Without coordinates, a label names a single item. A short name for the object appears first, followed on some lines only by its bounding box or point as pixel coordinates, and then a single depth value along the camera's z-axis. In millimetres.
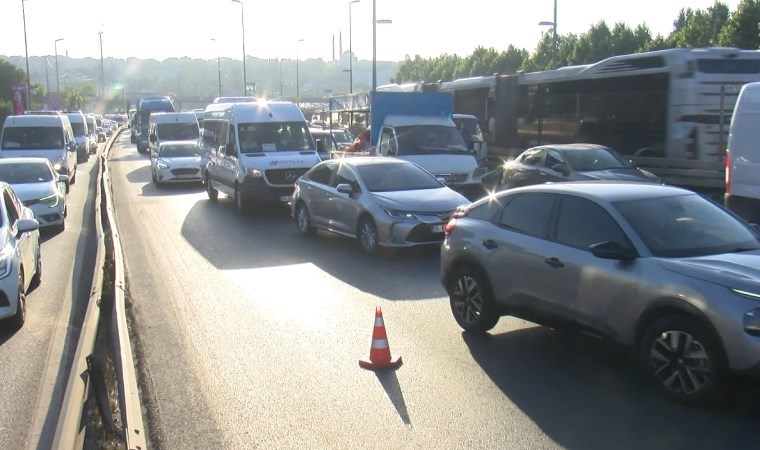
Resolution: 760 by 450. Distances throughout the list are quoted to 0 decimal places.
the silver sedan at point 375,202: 12672
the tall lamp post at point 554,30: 36062
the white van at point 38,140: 26266
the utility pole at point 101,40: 93312
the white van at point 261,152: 18562
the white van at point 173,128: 33750
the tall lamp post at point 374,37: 33159
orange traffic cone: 7246
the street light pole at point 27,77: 58562
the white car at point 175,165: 26438
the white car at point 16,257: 8875
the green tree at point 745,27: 40562
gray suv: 5797
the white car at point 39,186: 16641
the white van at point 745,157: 11777
